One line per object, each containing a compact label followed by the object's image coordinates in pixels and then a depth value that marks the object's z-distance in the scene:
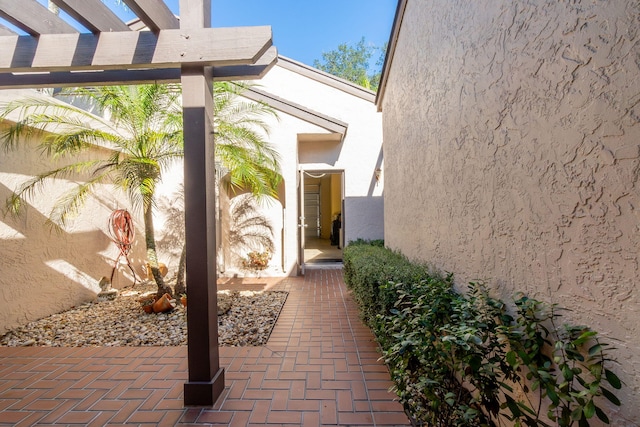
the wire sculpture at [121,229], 5.90
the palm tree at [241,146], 5.54
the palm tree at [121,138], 4.70
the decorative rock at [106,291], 5.89
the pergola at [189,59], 2.56
